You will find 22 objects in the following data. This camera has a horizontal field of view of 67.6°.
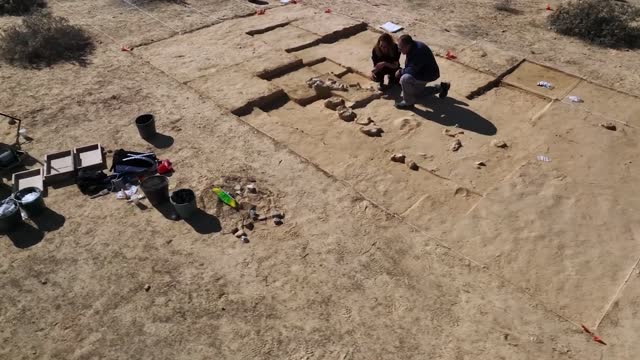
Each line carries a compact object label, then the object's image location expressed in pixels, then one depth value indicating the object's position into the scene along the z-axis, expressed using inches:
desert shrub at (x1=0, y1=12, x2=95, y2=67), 332.5
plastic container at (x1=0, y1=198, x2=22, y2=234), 201.7
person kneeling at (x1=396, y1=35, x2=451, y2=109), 283.0
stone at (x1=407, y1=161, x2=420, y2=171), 245.1
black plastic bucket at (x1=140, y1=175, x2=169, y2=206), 214.4
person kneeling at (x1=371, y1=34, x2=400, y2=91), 296.8
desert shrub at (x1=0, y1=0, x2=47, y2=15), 407.5
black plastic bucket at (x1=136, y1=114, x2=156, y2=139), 254.8
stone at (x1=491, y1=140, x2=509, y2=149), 259.1
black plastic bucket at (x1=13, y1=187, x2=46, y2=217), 208.2
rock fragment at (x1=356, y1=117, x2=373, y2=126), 279.0
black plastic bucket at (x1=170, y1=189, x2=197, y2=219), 207.2
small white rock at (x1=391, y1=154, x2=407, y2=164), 249.6
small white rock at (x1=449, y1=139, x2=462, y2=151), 259.0
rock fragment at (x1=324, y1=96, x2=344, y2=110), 293.6
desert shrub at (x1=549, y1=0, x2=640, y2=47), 358.3
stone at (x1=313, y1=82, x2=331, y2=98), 306.3
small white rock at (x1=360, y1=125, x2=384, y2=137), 270.1
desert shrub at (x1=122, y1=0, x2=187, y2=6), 428.1
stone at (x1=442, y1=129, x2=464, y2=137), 270.2
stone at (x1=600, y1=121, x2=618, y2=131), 270.5
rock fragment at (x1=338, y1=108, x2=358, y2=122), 282.2
